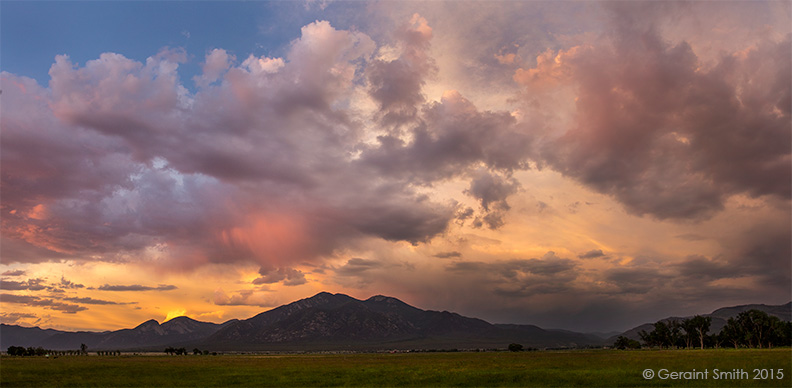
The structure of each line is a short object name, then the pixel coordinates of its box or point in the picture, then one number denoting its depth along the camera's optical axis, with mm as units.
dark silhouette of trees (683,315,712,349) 177212
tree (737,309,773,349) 157750
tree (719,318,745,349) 164500
